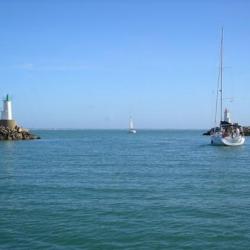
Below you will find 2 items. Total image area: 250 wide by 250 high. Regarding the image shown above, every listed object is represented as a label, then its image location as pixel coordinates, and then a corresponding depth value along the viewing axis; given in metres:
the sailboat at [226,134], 69.50
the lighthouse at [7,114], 94.00
